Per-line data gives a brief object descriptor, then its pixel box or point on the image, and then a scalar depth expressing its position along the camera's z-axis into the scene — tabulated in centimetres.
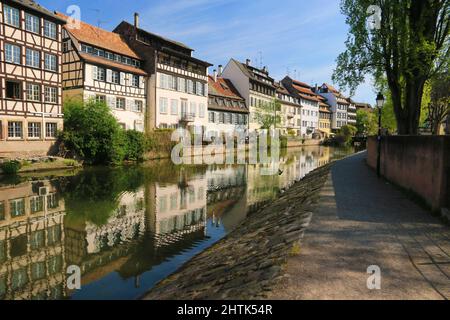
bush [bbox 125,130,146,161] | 3412
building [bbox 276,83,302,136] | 7812
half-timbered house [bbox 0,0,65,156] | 2684
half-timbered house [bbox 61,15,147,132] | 3412
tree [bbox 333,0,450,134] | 1614
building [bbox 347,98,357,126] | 11975
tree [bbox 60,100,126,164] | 3084
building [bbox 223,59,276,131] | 6325
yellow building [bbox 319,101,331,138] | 10088
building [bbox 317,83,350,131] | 10900
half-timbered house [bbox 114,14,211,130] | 4184
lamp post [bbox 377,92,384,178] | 1734
